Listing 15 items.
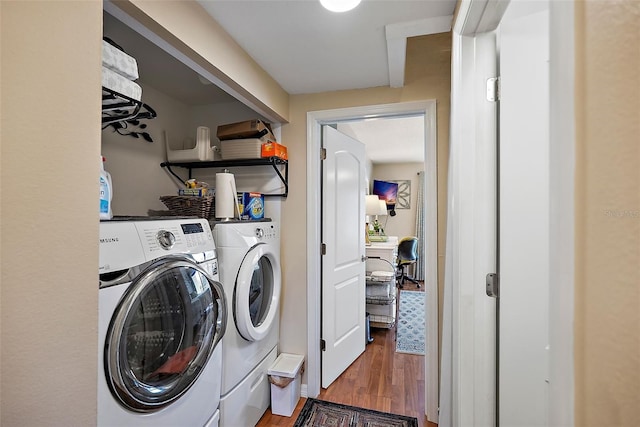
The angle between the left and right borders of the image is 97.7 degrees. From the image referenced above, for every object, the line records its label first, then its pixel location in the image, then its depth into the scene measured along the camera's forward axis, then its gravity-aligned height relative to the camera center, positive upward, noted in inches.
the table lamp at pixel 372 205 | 185.2 +6.0
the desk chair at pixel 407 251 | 187.5 -24.6
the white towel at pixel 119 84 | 37.2 +18.0
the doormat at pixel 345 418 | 68.7 -51.7
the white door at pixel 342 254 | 83.9 -13.1
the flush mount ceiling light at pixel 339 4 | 44.3 +33.6
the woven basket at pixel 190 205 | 65.8 +1.9
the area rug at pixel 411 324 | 109.2 -51.6
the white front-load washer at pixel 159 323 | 33.8 -16.5
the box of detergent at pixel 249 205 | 74.3 +2.2
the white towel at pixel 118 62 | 37.4 +21.0
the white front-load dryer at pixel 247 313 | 57.5 -23.5
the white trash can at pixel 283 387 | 70.9 -44.9
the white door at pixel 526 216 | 39.6 -0.1
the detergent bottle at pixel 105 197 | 38.1 +2.1
